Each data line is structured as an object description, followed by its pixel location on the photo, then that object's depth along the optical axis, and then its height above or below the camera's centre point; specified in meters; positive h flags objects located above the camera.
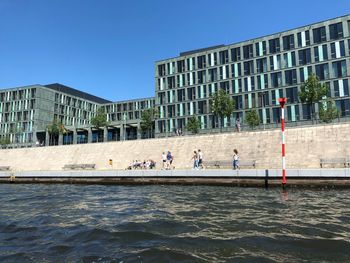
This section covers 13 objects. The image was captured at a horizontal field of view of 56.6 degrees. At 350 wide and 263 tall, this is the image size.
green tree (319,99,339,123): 41.93 +7.14
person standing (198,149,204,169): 24.89 +0.67
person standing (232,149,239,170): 22.42 +0.58
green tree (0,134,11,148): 70.74 +6.44
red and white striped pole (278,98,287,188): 17.58 -0.37
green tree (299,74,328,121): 39.88 +9.60
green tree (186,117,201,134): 54.55 +7.40
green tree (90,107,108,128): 64.38 +9.92
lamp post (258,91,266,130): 57.04 +11.92
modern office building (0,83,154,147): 73.04 +14.09
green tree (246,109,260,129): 49.28 +7.61
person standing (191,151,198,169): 24.96 +0.67
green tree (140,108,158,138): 61.97 +9.89
